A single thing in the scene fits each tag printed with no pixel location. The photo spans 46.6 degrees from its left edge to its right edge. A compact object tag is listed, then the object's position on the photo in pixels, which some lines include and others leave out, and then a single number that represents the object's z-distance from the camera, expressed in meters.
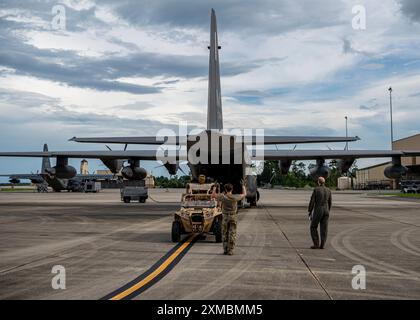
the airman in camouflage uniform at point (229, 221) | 11.77
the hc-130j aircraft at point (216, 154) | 20.78
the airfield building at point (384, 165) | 78.54
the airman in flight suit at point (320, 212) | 12.79
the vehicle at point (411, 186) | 60.53
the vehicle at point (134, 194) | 41.22
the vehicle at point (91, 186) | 76.63
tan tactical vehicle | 13.93
